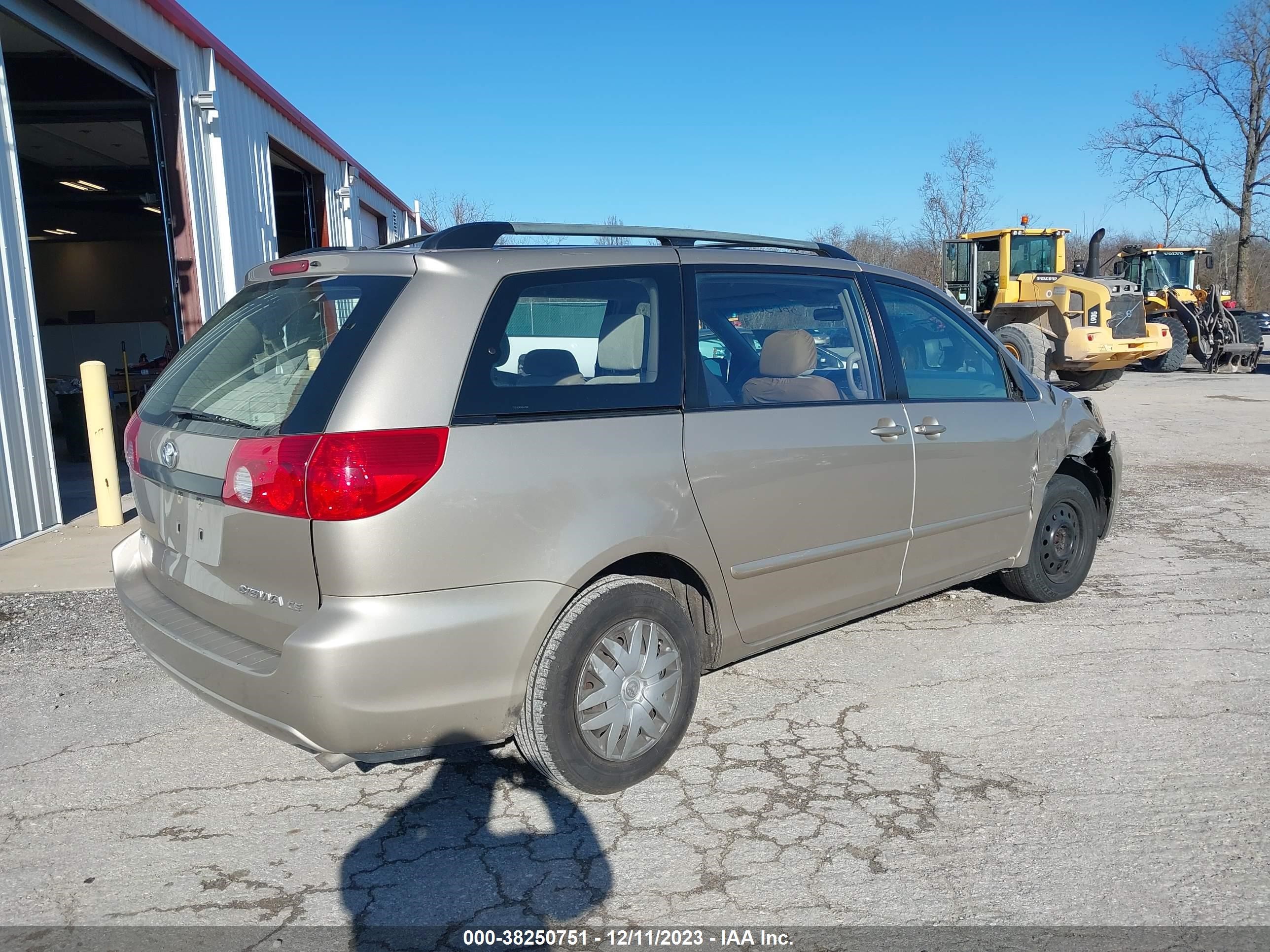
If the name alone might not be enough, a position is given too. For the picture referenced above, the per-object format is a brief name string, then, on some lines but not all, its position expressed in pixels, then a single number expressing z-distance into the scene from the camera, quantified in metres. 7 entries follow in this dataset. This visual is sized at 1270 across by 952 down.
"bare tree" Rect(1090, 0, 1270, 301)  32.69
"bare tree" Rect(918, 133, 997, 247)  36.28
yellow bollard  7.03
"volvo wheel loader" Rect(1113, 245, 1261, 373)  20.38
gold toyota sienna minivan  2.54
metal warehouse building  6.78
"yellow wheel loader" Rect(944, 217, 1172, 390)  15.39
